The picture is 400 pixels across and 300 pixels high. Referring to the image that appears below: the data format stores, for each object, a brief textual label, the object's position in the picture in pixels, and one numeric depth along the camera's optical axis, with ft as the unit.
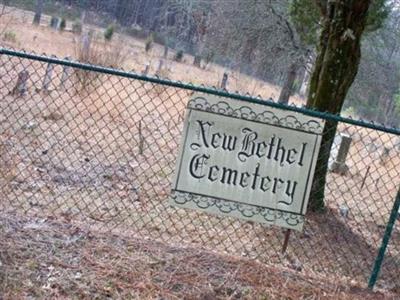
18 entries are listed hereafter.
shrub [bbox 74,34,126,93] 32.73
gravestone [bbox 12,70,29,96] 29.33
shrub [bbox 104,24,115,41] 103.65
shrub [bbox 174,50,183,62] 110.46
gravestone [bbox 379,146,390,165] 35.66
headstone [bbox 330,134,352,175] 30.12
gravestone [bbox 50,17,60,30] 108.06
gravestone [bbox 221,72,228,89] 58.34
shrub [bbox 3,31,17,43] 64.98
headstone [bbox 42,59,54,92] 31.96
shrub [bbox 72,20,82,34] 102.47
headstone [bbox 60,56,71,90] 32.14
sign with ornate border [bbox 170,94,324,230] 11.30
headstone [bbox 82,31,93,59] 37.93
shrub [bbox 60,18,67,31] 105.76
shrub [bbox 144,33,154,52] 111.96
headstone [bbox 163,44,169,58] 109.81
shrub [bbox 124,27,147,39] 144.74
